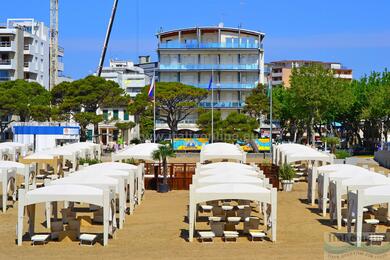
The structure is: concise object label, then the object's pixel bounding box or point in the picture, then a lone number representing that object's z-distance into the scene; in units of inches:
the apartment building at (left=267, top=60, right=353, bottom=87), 6096.5
